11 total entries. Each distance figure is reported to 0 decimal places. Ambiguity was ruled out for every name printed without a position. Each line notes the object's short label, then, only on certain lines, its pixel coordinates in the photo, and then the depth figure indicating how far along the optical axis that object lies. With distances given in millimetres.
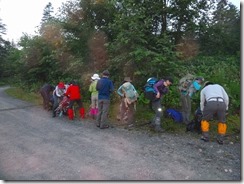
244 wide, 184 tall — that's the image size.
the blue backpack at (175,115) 8727
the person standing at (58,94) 10703
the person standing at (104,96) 8461
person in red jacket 10086
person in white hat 9977
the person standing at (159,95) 7855
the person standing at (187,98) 8461
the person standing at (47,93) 11947
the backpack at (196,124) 7770
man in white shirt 6676
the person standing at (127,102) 8789
